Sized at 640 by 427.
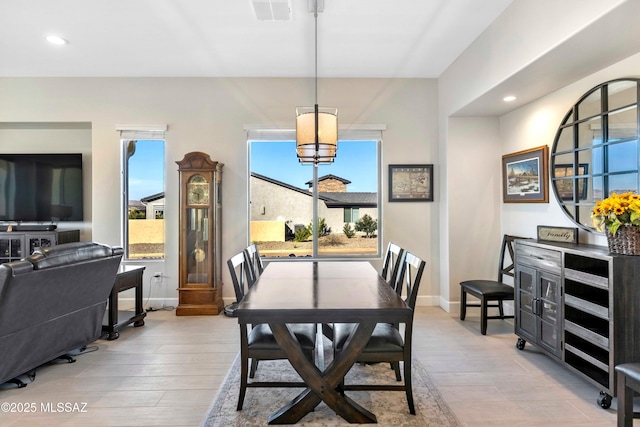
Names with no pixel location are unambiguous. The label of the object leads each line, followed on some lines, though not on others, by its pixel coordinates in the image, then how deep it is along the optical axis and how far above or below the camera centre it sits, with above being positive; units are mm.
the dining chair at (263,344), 2092 -783
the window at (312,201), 4648 +184
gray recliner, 2240 -619
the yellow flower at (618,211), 2100 +17
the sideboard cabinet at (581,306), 2121 -643
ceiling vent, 2751 +1680
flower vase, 2129 -163
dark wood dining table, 1881 -553
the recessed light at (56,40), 3455 +1764
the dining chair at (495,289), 3424 -747
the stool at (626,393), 1694 -891
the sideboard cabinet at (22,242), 4121 -305
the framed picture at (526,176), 3346 +397
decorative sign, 2889 -172
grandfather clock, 4164 -257
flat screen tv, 4441 +370
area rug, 2047 -1202
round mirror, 2453 +506
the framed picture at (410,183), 4516 +408
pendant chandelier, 2553 +600
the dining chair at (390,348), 2068 -798
